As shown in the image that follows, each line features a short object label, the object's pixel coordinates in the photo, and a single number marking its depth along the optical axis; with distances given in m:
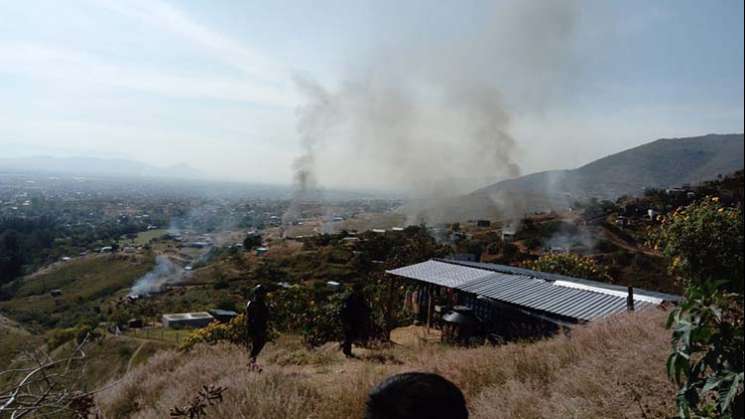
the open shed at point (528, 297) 11.21
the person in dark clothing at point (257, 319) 9.27
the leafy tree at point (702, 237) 8.08
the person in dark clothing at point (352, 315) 11.05
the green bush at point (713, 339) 2.03
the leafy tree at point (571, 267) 19.62
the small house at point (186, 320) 28.84
